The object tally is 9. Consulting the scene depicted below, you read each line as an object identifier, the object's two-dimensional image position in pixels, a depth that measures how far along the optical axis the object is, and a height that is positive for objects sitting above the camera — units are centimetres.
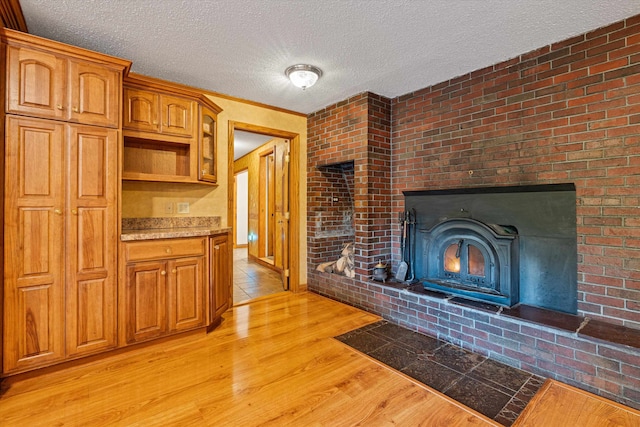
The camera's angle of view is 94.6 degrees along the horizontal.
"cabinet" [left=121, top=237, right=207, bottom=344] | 226 -57
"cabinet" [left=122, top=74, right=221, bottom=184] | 259 +79
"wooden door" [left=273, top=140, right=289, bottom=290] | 413 +7
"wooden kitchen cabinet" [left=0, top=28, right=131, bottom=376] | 185 +12
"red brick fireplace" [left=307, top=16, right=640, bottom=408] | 193 +35
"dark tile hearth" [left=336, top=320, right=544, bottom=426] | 173 -109
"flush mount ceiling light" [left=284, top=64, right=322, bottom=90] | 264 +129
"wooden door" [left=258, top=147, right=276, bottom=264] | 552 +21
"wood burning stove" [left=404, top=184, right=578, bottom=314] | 223 -26
